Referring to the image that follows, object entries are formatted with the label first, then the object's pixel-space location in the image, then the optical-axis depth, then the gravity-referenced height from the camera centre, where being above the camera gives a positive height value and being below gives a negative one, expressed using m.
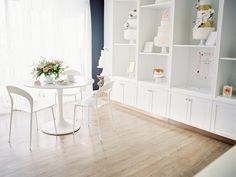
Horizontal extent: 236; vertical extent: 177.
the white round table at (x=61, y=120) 3.08 -1.09
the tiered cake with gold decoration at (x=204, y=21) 3.29 +0.40
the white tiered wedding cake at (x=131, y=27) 4.39 +0.41
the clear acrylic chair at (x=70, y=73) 3.86 -0.48
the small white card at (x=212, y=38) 3.24 +0.16
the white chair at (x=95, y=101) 3.12 -0.76
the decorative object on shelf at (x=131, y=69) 4.59 -0.40
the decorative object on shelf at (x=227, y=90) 3.08 -0.54
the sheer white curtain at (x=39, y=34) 4.09 +0.25
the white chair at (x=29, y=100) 2.76 -0.63
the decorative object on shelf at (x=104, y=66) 4.86 -0.39
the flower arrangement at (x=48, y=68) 3.10 -0.28
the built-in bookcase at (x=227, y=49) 3.03 +0.01
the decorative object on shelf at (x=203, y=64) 3.61 -0.23
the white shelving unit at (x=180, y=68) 3.10 -0.32
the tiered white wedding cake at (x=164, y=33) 3.85 +0.26
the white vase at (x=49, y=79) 3.19 -0.44
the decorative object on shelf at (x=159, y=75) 4.07 -0.46
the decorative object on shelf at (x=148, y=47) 4.18 +0.03
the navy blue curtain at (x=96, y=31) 5.20 +0.38
